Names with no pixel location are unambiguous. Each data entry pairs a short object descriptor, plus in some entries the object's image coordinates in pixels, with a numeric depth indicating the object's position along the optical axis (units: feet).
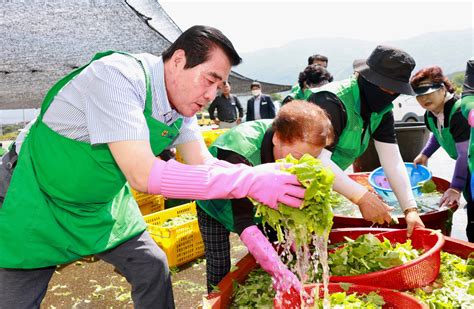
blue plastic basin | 10.23
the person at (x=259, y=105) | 31.27
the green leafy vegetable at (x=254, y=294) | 5.90
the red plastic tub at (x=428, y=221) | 8.39
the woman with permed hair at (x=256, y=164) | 6.15
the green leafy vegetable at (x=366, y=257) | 6.48
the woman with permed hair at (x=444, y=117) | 10.31
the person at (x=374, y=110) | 8.24
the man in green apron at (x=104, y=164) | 4.59
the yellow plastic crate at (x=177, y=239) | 13.12
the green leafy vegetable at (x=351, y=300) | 5.43
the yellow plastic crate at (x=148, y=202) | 15.94
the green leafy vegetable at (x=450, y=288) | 5.87
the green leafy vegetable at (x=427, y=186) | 10.89
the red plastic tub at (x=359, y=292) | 5.34
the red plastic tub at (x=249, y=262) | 5.56
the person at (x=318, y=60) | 21.01
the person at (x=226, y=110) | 32.09
